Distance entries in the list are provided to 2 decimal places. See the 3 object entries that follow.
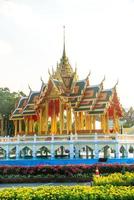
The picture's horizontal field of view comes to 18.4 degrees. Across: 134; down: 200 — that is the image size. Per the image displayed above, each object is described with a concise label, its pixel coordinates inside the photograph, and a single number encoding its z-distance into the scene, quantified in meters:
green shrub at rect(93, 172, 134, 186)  15.52
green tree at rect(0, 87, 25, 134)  64.44
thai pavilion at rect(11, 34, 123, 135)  36.94
